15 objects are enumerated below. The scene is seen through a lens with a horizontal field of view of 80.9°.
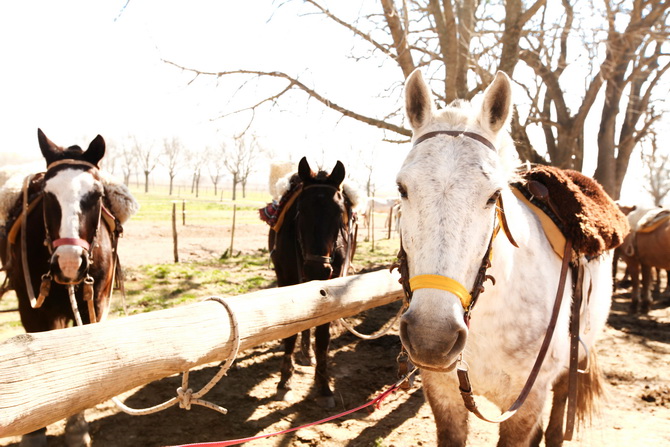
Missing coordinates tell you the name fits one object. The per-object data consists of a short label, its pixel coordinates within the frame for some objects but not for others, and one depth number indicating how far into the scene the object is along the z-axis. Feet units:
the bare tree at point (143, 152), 239.11
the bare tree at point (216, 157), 251.85
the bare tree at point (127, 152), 237.96
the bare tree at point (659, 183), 140.97
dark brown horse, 9.23
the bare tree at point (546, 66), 23.80
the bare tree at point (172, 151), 243.40
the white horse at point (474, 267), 4.90
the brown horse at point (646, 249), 25.86
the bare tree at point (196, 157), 265.54
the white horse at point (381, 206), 160.67
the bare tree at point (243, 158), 205.36
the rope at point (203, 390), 5.42
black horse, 12.90
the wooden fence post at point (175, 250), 36.11
